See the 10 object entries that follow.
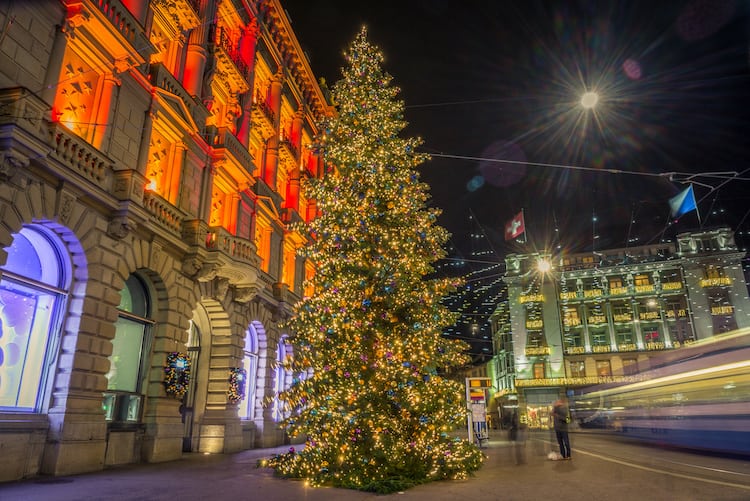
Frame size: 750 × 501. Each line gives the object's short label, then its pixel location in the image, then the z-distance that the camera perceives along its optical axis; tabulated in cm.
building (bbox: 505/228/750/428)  5597
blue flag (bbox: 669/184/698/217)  1653
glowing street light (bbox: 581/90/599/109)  1477
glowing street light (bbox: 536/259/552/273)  5834
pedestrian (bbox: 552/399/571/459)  1415
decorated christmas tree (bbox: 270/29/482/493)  1016
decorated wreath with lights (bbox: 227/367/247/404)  1867
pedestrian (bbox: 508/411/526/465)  1478
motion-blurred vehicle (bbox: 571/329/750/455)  1362
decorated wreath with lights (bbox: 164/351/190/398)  1499
